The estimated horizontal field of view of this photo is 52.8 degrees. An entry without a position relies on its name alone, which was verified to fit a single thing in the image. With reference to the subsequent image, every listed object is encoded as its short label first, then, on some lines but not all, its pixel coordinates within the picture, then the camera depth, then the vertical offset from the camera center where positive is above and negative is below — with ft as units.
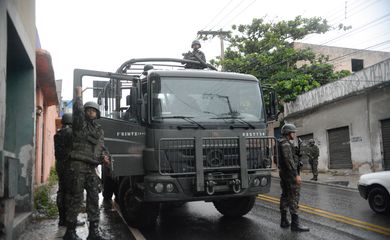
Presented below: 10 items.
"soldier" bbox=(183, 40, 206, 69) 30.42 +8.00
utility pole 80.33 +25.02
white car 23.77 -2.46
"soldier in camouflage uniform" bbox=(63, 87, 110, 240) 17.92 -0.22
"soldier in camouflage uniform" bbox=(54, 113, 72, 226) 22.36 +0.03
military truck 19.56 +0.94
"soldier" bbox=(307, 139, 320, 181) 51.57 -0.63
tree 73.31 +18.80
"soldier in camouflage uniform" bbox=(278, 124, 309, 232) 20.90 -1.31
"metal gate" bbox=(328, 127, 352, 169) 59.11 +0.44
